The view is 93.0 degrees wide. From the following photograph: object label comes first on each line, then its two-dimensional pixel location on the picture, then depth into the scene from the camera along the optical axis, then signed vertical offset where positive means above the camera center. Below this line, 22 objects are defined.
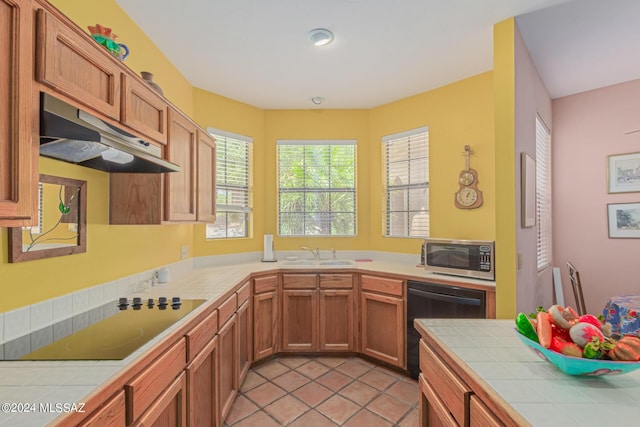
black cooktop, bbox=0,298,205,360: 1.14 -0.51
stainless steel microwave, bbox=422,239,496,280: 2.30 -0.33
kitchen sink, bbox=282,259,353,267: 3.24 -0.51
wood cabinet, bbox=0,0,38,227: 0.90 +0.31
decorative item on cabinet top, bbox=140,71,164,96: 1.80 +0.83
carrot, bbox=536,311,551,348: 0.99 -0.37
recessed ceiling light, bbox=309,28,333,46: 2.19 +1.33
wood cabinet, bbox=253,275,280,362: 2.82 -0.96
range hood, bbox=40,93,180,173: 1.08 +0.32
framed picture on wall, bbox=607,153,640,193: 3.05 +0.45
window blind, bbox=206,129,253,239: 3.30 +0.36
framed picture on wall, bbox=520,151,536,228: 2.11 +0.20
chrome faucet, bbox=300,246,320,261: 3.55 -0.42
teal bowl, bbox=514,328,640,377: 0.87 -0.44
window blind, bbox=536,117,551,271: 2.86 +0.25
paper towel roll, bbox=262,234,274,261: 3.46 -0.36
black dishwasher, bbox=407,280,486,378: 2.30 -0.71
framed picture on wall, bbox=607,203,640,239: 3.04 -0.03
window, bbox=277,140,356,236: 3.72 +0.37
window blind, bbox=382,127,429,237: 3.29 +0.38
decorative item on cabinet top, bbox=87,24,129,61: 1.48 +0.88
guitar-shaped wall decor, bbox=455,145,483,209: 2.84 +0.27
